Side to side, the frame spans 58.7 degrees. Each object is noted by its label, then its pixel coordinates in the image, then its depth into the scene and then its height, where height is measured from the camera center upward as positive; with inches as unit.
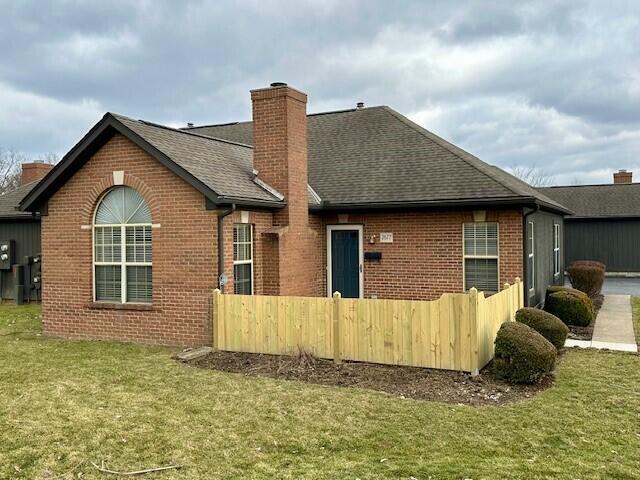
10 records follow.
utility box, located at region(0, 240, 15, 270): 735.1 -6.5
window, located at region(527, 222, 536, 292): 512.4 -16.5
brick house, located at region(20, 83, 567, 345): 426.6 +16.8
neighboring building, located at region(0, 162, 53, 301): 716.7 +6.1
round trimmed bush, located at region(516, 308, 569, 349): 391.2 -57.9
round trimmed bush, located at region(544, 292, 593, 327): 518.9 -62.8
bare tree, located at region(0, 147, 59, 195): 2146.2 +290.8
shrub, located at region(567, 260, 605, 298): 700.7 -45.9
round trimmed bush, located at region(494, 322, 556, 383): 310.8 -63.3
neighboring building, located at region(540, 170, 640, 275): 1080.2 +18.2
